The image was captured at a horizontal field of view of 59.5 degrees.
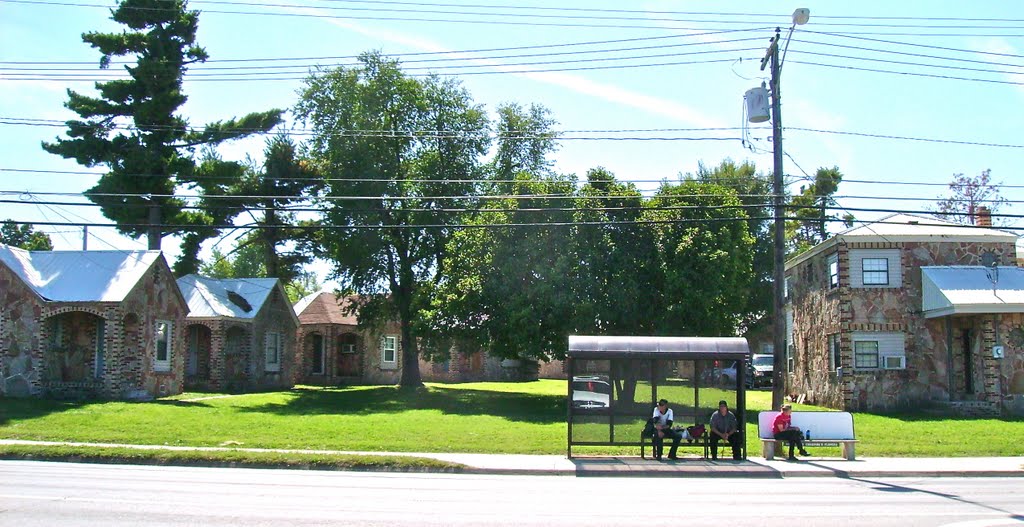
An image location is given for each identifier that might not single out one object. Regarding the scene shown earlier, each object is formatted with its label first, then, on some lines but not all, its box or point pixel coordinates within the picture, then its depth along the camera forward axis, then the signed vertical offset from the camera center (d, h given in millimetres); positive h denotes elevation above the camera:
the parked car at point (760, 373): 48406 -1660
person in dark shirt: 20078 -1911
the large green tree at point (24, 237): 70438 +8374
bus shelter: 20297 -927
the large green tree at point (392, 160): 40344 +8325
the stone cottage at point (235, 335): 39000 +297
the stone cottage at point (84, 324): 29484 +558
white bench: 20312 -1997
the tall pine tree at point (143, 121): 41656 +10321
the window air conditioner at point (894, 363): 31047 -682
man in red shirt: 20125 -1972
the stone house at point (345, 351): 49125 -521
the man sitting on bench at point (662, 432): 19906 -1986
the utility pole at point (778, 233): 20875 +2593
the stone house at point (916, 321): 30250 +775
